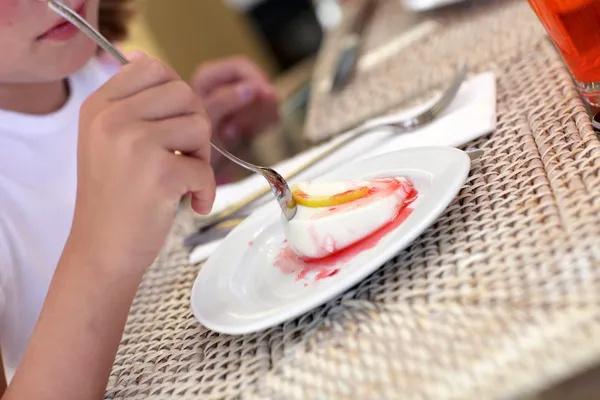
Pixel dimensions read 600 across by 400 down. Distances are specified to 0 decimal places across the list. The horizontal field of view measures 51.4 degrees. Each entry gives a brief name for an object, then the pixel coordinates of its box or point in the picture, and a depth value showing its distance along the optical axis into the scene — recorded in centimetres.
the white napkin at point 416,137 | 54
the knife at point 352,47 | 91
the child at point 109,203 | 45
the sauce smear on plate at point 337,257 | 41
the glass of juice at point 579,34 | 44
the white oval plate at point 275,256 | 36
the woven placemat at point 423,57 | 71
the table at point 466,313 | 28
